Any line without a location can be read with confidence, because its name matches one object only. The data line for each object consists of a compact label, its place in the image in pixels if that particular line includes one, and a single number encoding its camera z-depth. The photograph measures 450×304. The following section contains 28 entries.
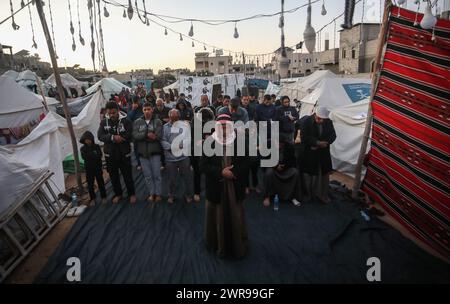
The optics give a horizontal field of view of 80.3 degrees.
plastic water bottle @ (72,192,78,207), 5.03
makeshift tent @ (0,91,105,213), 3.68
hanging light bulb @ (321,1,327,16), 5.49
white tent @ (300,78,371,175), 6.07
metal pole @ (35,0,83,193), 4.70
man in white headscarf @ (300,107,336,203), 4.69
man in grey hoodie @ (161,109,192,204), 4.77
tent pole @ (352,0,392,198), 4.11
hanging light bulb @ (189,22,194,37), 7.91
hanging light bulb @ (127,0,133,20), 6.34
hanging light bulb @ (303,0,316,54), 3.64
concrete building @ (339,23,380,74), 27.58
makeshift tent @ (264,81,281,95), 15.91
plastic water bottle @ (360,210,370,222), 4.29
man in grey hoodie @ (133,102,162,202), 4.72
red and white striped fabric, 3.29
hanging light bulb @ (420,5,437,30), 2.95
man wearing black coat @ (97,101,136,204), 4.66
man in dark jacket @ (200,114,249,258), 3.15
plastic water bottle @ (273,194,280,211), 4.73
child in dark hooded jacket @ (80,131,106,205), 4.78
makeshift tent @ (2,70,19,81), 16.44
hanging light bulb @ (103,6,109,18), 7.20
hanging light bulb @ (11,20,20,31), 5.70
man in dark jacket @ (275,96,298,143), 6.12
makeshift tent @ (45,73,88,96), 21.01
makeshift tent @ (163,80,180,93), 17.47
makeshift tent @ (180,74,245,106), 16.02
